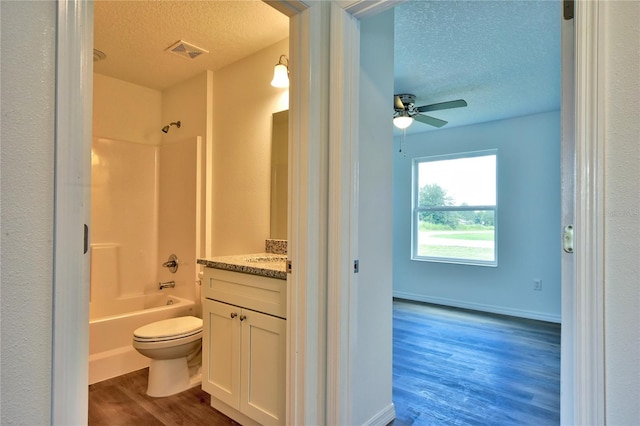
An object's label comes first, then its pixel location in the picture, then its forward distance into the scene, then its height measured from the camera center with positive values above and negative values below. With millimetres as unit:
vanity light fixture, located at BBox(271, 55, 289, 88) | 2232 +892
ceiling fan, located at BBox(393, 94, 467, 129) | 3038 +980
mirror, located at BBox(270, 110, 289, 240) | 2502 +302
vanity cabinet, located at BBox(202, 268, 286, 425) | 1711 -687
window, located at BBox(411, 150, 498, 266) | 4508 +115
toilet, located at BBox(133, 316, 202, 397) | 2215 -883
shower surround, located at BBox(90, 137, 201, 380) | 3074 -67
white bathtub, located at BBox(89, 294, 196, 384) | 2508 -948
